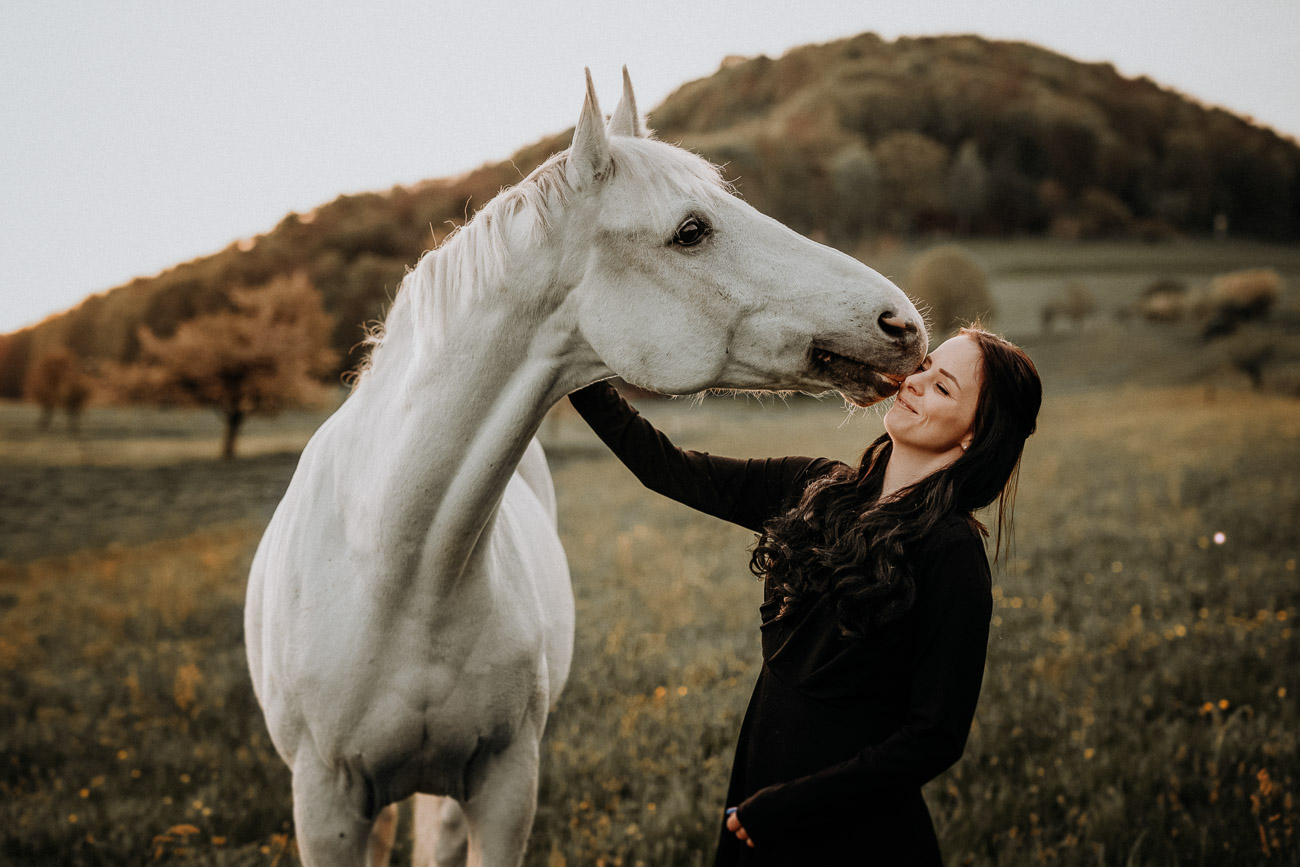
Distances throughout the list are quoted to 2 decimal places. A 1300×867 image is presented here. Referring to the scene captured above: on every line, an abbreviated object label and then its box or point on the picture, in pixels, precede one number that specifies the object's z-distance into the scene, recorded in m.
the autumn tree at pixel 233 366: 19.55
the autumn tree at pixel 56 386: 18.95
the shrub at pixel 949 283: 24.64
